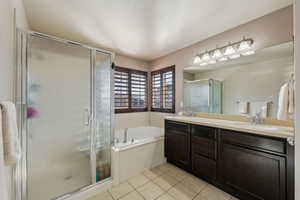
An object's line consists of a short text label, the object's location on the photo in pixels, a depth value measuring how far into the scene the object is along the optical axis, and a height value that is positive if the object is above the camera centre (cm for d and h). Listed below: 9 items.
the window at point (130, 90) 309 +23
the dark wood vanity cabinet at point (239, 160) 125 -73
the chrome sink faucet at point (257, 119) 175 -26
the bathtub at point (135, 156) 194 -94
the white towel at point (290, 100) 120 -1
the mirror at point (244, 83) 169 +26
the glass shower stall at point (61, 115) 146 -21
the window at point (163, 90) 304 +24
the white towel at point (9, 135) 68 -19
